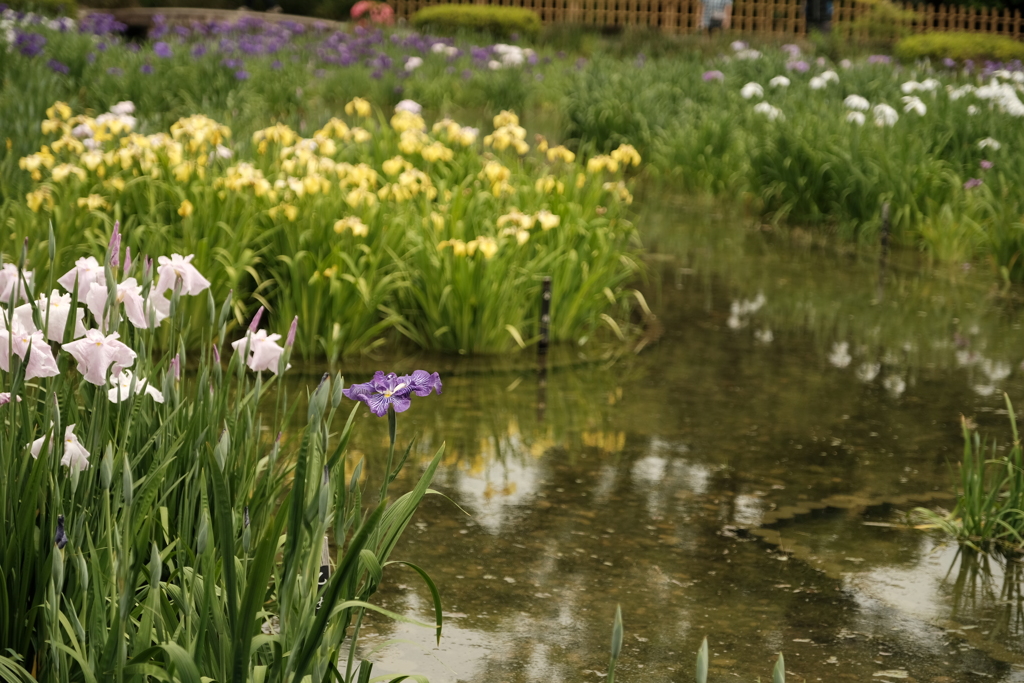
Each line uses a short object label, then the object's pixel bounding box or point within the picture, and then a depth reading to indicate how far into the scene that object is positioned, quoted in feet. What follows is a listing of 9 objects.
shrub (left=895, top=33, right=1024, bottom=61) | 63.41
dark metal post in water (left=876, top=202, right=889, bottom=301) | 24.39
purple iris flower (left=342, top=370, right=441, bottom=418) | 5.83
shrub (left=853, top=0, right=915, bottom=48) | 71.97
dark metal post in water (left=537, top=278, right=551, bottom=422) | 16.53
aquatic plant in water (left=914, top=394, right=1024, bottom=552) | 11.03
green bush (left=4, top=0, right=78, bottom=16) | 57.89
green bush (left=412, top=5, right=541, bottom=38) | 69.41
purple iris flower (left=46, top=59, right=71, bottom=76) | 27.86
